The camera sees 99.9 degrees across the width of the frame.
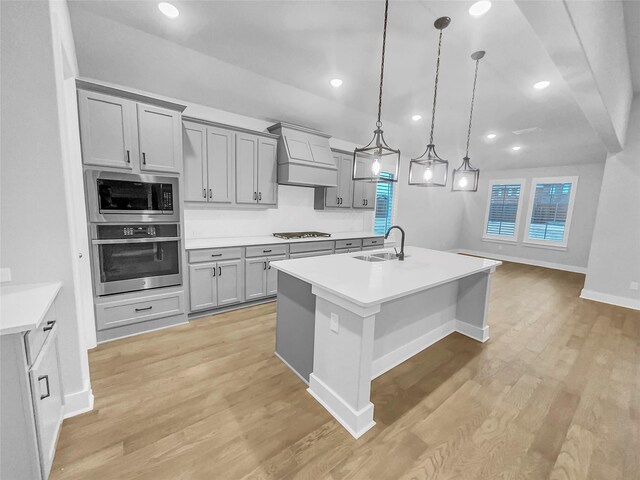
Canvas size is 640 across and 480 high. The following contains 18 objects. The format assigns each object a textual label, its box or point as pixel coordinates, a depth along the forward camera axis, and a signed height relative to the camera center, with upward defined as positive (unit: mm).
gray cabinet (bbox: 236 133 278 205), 3600 +483
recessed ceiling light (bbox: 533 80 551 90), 3451 +1686
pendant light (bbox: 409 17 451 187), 2337 +442
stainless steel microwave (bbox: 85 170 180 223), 2439 +27
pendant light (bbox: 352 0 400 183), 1970 +410
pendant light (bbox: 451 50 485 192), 2924 +417
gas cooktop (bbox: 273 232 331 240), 4118 -454
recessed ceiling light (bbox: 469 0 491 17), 2158 +1675
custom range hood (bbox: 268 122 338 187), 3859 +725
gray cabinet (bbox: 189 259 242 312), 3111 -969
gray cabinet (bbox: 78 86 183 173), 2365 +648
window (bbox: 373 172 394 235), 6102 +41
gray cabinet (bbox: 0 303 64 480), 1149 -949
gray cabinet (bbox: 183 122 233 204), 3191 +483
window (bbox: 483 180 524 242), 7262 +81
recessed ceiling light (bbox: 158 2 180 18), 2195 +1589
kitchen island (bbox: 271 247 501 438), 1699 -884
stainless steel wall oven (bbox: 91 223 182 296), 2527 -563
